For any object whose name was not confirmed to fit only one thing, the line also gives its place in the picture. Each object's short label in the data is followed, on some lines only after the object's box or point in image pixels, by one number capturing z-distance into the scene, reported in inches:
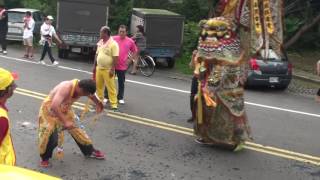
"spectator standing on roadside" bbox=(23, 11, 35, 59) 807.3
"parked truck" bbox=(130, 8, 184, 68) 796.6
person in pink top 495.2
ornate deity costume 355.9
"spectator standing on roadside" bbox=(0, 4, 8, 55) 834.3
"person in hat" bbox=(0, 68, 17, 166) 183.3
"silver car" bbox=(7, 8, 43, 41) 958.4
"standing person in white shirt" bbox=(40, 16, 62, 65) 751.3
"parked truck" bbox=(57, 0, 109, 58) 836.0
